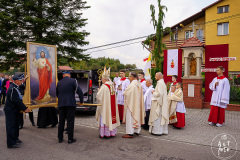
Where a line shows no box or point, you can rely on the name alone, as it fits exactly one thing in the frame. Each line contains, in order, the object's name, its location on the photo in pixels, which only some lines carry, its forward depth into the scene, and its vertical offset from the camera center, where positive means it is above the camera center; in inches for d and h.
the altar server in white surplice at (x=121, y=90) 313.8 -26.2
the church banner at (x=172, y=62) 440.8 +31.6
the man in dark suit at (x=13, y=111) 185.3 -37.8
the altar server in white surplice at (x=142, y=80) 291.1 -8.0
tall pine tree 653.9 +176.6
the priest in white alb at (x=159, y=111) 229.5 -45.1
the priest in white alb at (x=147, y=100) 255.3 -34.3
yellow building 814.5 +223.3
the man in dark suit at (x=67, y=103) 200.5 -31.1
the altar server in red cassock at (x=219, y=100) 274.1 -37.0
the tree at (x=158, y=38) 447.8 +92.3
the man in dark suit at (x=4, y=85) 464.8 -27.5
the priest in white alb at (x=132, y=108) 221.6 -39.4
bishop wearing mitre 214.5 -42.8
